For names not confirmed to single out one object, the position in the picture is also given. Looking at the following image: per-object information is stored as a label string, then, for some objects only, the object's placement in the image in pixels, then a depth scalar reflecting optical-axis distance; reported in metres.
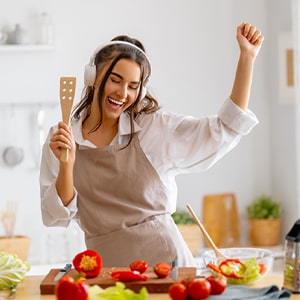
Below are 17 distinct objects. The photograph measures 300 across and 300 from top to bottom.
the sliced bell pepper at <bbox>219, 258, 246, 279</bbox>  2.38
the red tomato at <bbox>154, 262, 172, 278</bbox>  2.35
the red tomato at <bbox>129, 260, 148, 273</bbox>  2.41
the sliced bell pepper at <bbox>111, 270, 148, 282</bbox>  2.33
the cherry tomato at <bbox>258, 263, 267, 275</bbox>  2.43
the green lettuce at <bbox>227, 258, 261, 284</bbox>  2.38
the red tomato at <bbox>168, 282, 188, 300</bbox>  2.08
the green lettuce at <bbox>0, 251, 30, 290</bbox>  2.46
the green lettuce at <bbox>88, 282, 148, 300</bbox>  2.00
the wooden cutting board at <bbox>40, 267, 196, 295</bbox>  2.31
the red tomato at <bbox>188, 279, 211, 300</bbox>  2.09
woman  2.72
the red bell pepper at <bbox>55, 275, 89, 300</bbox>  1.95
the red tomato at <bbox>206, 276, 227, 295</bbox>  2.14
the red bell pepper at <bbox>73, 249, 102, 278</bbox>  2.39
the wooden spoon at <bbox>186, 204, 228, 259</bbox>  2.52
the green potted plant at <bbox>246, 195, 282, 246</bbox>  5.54
